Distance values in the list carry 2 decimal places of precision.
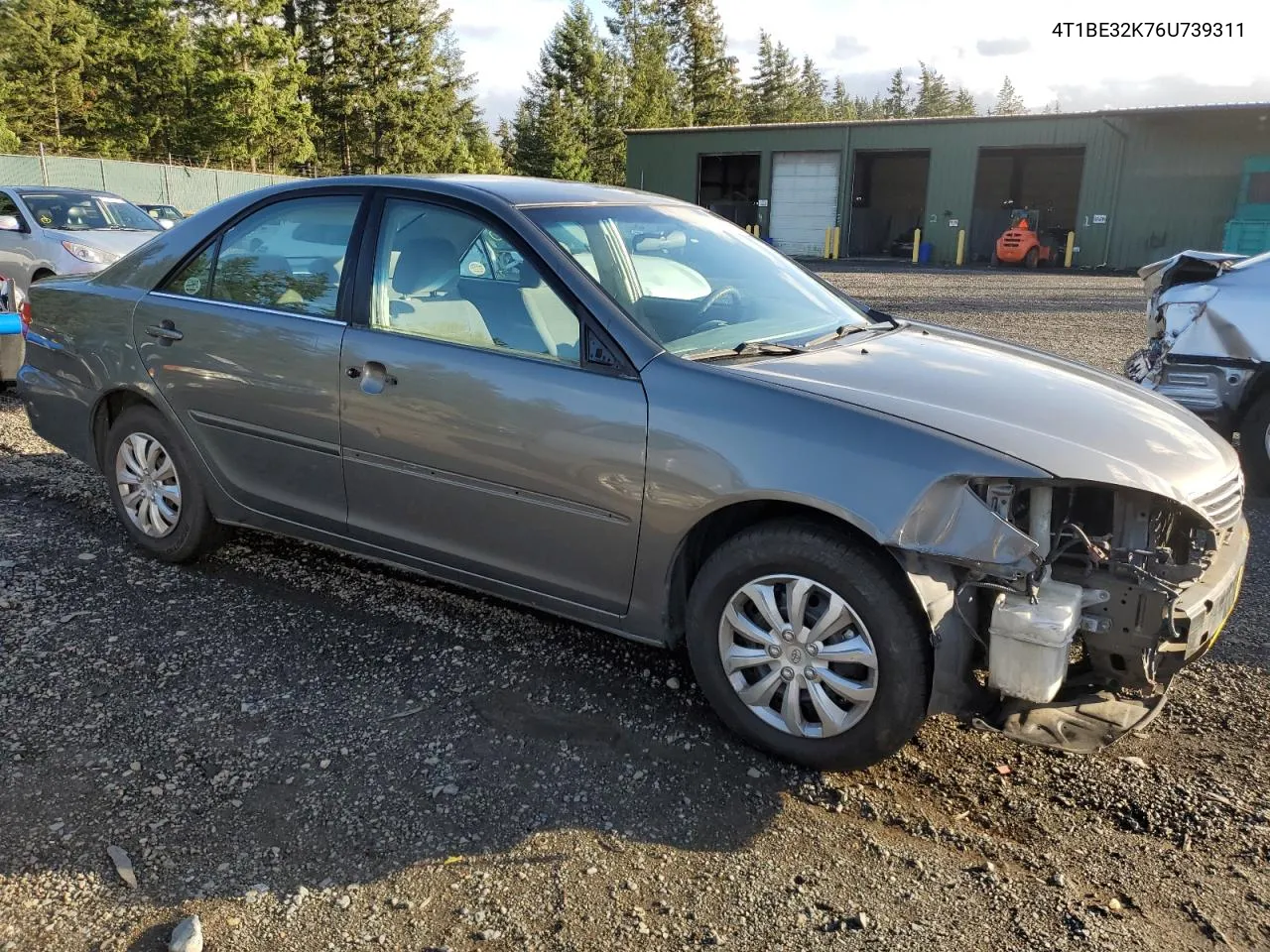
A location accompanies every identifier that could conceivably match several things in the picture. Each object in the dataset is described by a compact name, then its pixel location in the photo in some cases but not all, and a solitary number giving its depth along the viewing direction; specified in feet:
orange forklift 101.40
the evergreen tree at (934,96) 354.02
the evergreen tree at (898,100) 359.66
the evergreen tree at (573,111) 184.85
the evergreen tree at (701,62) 223.10
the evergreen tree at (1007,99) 465.88
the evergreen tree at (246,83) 152.05
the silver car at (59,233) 34.76
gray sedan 8.85
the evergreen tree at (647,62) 203.41
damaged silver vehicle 19.54
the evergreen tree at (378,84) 172.96
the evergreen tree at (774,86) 249.96
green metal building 100.58
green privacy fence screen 110.93
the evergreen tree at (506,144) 212.35
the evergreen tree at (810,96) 259.45
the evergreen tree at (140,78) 156.35
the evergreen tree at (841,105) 345.51
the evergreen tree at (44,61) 147.33
